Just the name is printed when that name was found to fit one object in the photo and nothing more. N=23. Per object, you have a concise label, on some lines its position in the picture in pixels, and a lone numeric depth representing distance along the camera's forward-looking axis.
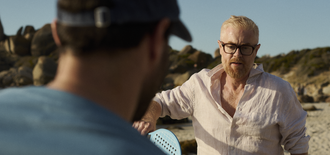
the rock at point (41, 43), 35.44
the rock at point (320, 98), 21.82
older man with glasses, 2.30
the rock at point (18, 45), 35.84
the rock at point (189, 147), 7.23
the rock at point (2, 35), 39.28
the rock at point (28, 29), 39.84
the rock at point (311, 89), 27.57
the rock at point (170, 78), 28.29
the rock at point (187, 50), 42.06
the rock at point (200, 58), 35.02
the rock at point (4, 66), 33.56
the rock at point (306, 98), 20.15
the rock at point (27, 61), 32.03
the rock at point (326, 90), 26.16
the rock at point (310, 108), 16.02
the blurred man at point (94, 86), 0.58
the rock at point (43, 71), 23.00
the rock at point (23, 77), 25.94
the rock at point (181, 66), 32.53
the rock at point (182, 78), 21.07
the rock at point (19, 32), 40.47
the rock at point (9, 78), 26.92
